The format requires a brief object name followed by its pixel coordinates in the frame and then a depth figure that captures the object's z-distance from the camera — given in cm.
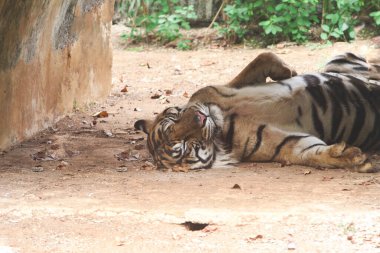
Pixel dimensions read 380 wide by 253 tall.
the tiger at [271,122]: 1025
